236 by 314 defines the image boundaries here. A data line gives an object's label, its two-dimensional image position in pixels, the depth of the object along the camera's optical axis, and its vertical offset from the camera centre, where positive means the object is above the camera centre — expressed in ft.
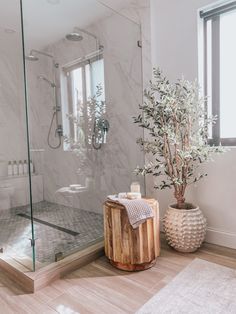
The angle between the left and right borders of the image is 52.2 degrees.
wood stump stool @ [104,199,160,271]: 6.02 -2.43
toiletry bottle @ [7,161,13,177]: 11.35 -1.05
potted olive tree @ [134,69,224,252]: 6.76 +0.01
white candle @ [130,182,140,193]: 6.92 -1.25
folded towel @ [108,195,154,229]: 5.87 -1.63
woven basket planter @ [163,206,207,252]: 6.93 -2.47
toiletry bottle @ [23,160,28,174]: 10.89 -0.94
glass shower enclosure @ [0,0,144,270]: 9.00 +1.48
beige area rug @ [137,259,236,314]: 4.74 -3.23
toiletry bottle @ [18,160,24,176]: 11.43 -0.97
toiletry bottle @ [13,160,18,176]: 11.32 -1.00
